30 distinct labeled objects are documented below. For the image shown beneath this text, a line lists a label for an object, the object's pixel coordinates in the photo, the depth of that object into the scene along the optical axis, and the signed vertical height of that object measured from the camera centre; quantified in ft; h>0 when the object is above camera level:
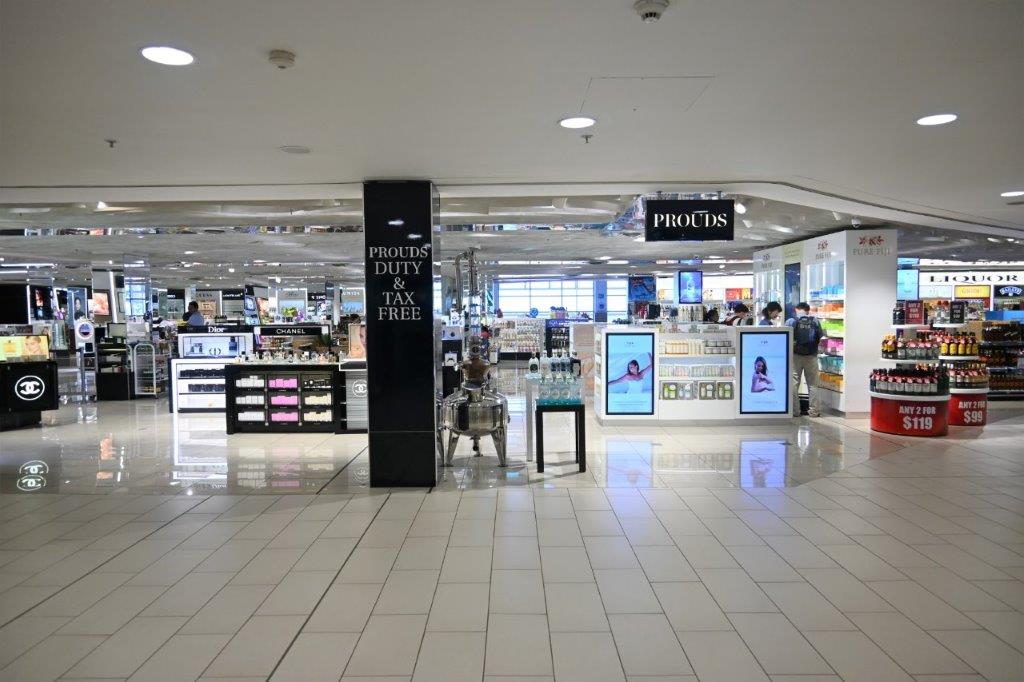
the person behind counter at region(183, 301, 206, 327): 44.11 +0.56
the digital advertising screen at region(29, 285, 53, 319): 72.02 +3.30
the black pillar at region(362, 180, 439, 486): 19.79 -0.16
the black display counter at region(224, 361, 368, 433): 28.78 -3.46
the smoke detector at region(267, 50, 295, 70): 10.06 +4.42
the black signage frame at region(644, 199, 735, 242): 21.67 +3.56
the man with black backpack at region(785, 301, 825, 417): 31.30 -1.53
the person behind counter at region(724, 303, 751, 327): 32.45 +0.21
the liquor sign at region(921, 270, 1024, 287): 54.75 +3.47
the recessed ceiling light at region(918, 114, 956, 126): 13.57 +4.44
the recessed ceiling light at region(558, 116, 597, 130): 13.65 +4.50
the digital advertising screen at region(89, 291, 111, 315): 46.24 +1.82
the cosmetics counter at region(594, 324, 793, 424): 29.22 -2.69
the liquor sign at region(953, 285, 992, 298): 54.80 +2.32
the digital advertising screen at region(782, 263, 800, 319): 37.66 +1.80
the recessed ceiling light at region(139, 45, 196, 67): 10.00 +4.50
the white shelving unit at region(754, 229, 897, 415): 31.55 +0.84
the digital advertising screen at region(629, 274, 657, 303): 72.95 +3.98
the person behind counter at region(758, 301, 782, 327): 31.37 +0.38
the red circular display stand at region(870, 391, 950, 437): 26.35 -4.22
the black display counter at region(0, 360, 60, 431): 30.55 -3.19
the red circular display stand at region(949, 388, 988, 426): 28.86 -4.22
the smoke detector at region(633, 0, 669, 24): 8.48 +4.36
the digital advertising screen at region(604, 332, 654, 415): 29.17 -2.52
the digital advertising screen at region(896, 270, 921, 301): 43.52 +2.40
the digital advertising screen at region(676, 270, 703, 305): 56.59 +3.19
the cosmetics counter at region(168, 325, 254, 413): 35.40 -2.98
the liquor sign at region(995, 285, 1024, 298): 52.90 +2.18
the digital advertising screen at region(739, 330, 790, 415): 29.27 -2.74
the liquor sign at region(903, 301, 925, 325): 30.25 +0.28
